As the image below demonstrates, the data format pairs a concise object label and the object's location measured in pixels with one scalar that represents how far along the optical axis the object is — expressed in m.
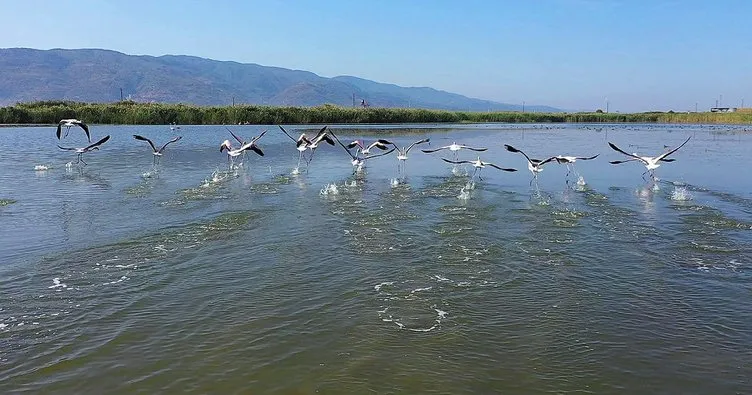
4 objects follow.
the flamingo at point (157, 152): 27.86
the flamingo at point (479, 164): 22.88
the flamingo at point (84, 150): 25.20
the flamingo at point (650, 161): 22.31
